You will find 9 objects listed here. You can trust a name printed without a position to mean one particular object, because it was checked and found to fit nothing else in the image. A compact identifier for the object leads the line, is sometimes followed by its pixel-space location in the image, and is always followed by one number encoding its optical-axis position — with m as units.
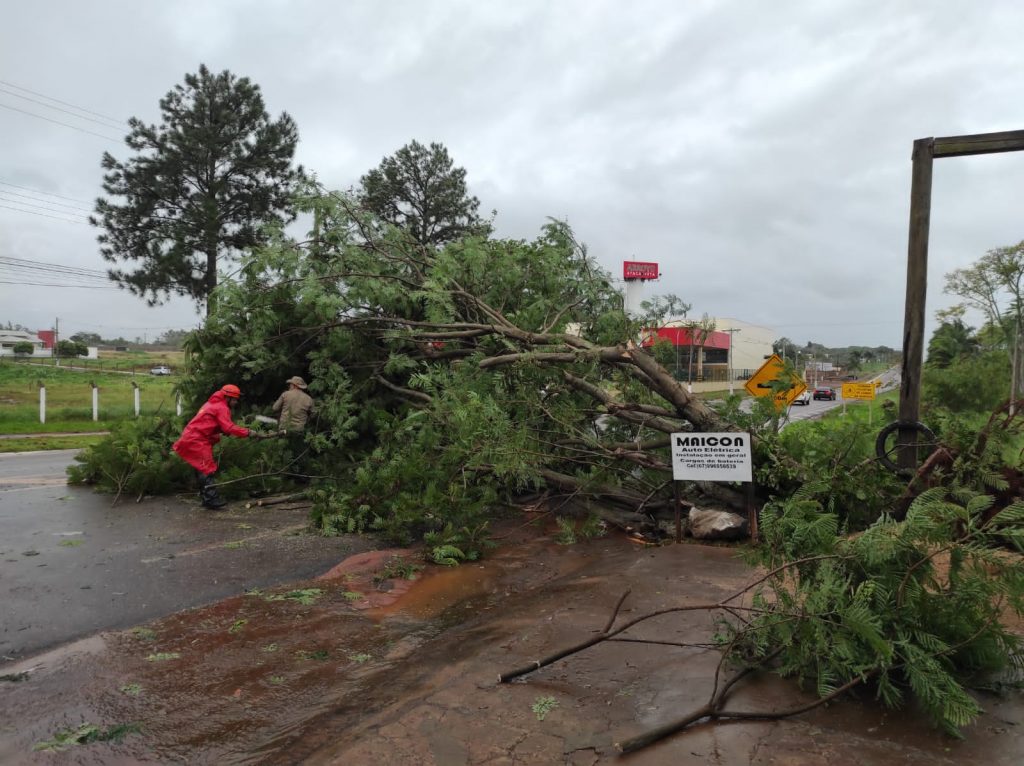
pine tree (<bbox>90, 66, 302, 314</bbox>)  21.56
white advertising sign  6.26
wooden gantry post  5.96
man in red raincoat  7.68
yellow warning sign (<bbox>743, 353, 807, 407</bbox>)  7.04
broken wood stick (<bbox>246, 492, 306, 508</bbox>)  8.11
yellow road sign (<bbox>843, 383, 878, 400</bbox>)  17.67
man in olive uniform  8.37
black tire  5.81
